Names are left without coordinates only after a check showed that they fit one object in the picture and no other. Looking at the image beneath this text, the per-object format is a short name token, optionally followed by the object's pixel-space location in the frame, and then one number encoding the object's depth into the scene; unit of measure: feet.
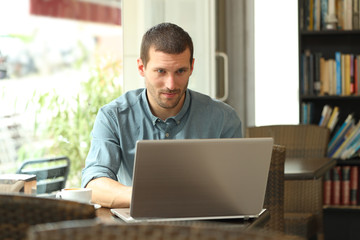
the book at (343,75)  14.33
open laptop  5.11
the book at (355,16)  14.25
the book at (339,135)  14.33
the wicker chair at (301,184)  10.84
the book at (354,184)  14.46
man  7.49
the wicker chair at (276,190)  8.09
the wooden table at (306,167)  9.39
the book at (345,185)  14.44
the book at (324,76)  14.43
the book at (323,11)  14.37
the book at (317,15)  14.43
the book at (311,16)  14.47
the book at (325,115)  14.48
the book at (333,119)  14.46
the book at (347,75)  14.30
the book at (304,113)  14.53
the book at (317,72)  14.40
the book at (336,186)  14.48
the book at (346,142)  14.33
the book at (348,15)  14.25
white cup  6.04
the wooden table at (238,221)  5.41
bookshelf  14.30
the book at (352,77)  14.28
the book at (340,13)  14.38
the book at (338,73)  14.32
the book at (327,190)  14.47
